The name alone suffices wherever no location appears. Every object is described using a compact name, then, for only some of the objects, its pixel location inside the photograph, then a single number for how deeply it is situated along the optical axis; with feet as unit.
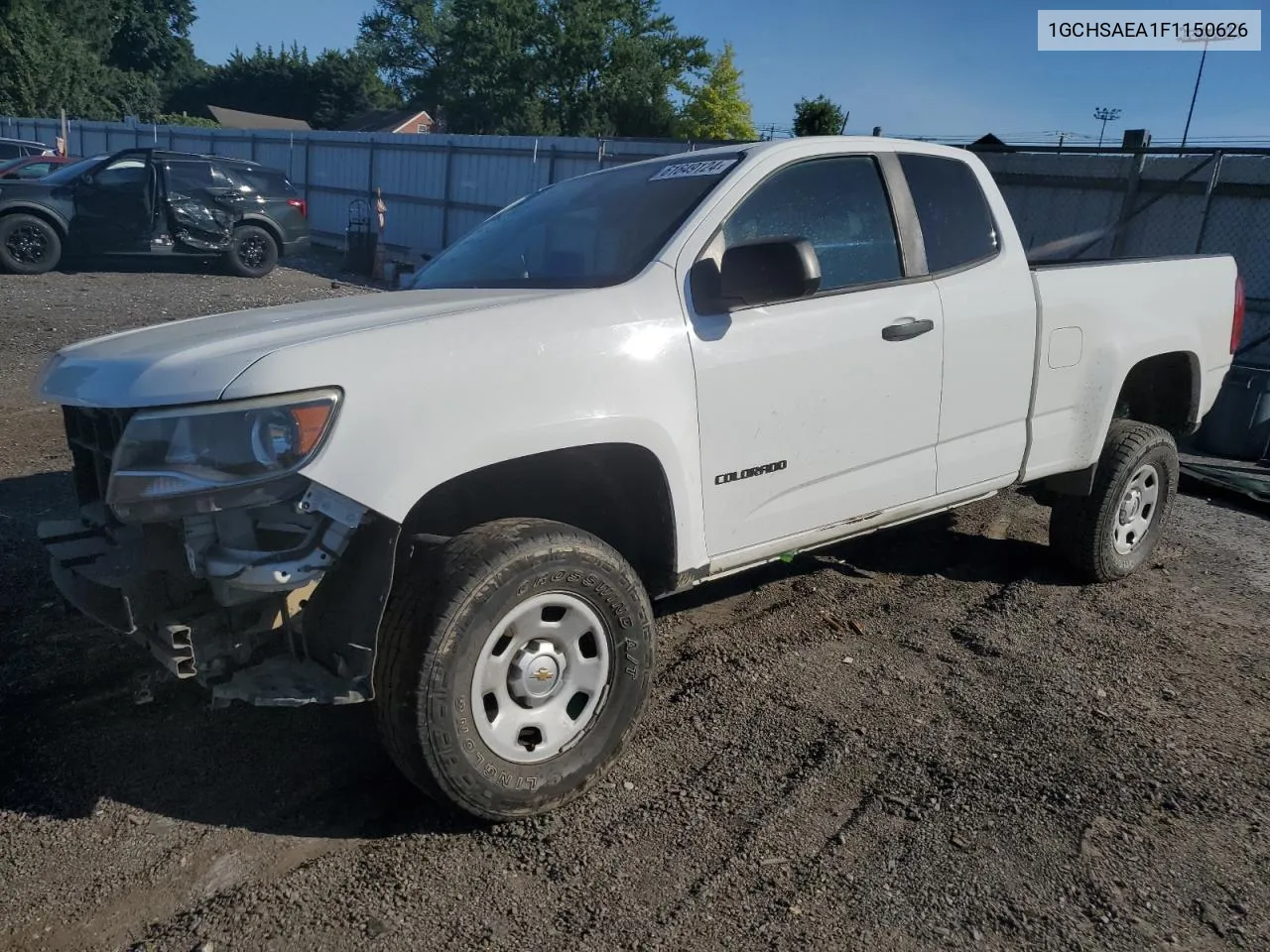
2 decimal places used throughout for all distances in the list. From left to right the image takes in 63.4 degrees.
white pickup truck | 8.43
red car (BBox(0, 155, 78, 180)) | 52.20
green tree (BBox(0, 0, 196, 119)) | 154.40
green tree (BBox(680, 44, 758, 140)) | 186.60
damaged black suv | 46.57
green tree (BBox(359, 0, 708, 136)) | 189.16
